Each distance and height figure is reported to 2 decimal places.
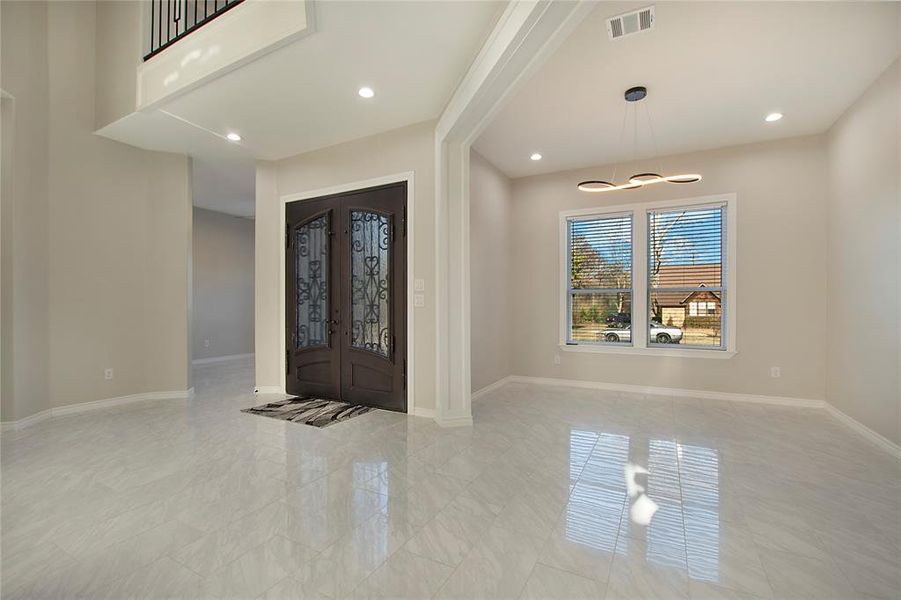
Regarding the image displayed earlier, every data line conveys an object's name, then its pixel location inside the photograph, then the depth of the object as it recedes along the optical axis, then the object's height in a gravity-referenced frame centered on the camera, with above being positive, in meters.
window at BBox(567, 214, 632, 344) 5.38 +0.27
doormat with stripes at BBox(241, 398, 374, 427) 3.95 -1.21
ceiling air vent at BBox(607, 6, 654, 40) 2.55 +1.86
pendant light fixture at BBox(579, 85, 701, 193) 3.49 +1.21
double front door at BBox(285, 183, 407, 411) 4.22 +0.02
